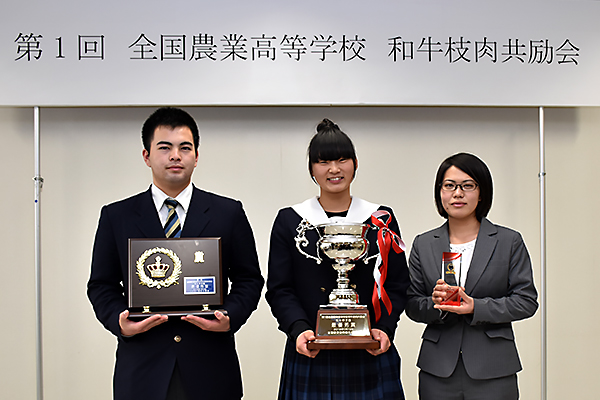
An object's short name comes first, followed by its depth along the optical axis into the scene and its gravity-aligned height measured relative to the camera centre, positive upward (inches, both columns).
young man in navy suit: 73.2 -11.7
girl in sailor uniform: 77.2 -11.9
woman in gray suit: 78.2 -13.9
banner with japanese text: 121.9 +34.4
